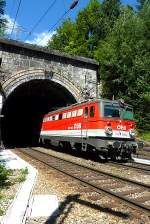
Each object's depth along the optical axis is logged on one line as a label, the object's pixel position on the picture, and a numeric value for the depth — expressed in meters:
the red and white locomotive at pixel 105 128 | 16.56
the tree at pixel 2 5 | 27.58
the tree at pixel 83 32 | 49.75
